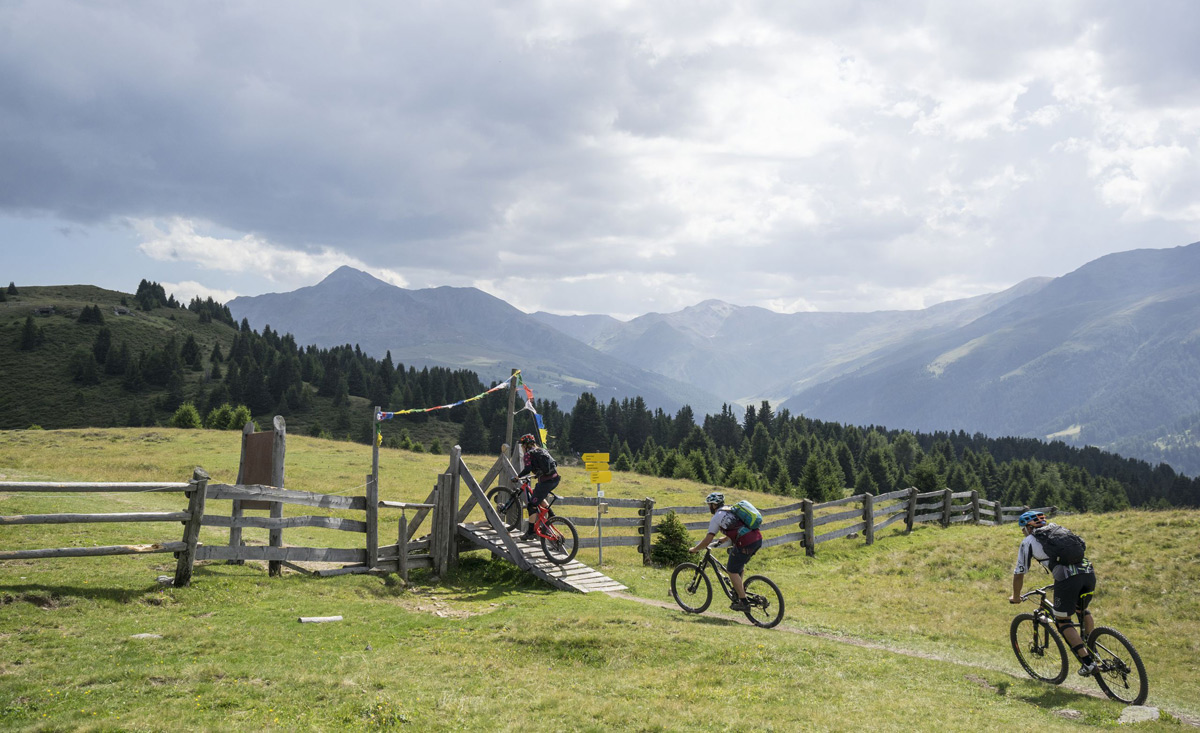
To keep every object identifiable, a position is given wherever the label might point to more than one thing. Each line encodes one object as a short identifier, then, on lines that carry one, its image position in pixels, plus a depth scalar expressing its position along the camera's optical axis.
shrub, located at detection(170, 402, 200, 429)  65.19
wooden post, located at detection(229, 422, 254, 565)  13.33
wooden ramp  15.89
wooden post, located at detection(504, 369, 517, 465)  18.37
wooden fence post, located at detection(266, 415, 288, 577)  14.21
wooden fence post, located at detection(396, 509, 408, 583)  15.52
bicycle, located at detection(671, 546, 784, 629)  13.15
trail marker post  19.53
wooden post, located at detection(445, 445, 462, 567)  16.64
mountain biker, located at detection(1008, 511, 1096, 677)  10.05
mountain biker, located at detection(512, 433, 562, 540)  16.50
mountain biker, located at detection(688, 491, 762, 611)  13.04
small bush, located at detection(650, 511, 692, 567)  20.20
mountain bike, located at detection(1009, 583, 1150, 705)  9.41
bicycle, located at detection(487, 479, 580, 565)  16.73
